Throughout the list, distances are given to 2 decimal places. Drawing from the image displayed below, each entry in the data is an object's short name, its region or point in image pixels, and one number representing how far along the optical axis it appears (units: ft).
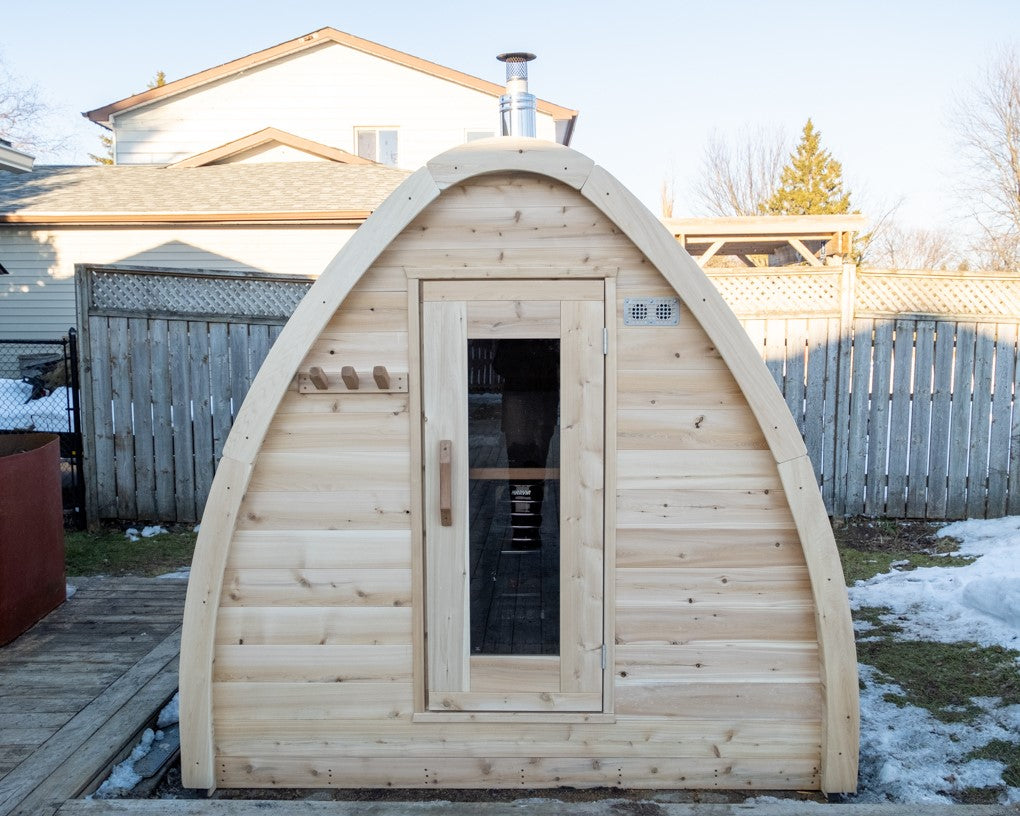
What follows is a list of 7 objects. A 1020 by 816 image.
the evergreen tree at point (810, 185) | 94.73
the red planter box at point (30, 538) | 15.85
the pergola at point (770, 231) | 39.65
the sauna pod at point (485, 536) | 10.71
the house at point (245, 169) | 44.50
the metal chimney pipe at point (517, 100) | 12.03
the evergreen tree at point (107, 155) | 118.52
